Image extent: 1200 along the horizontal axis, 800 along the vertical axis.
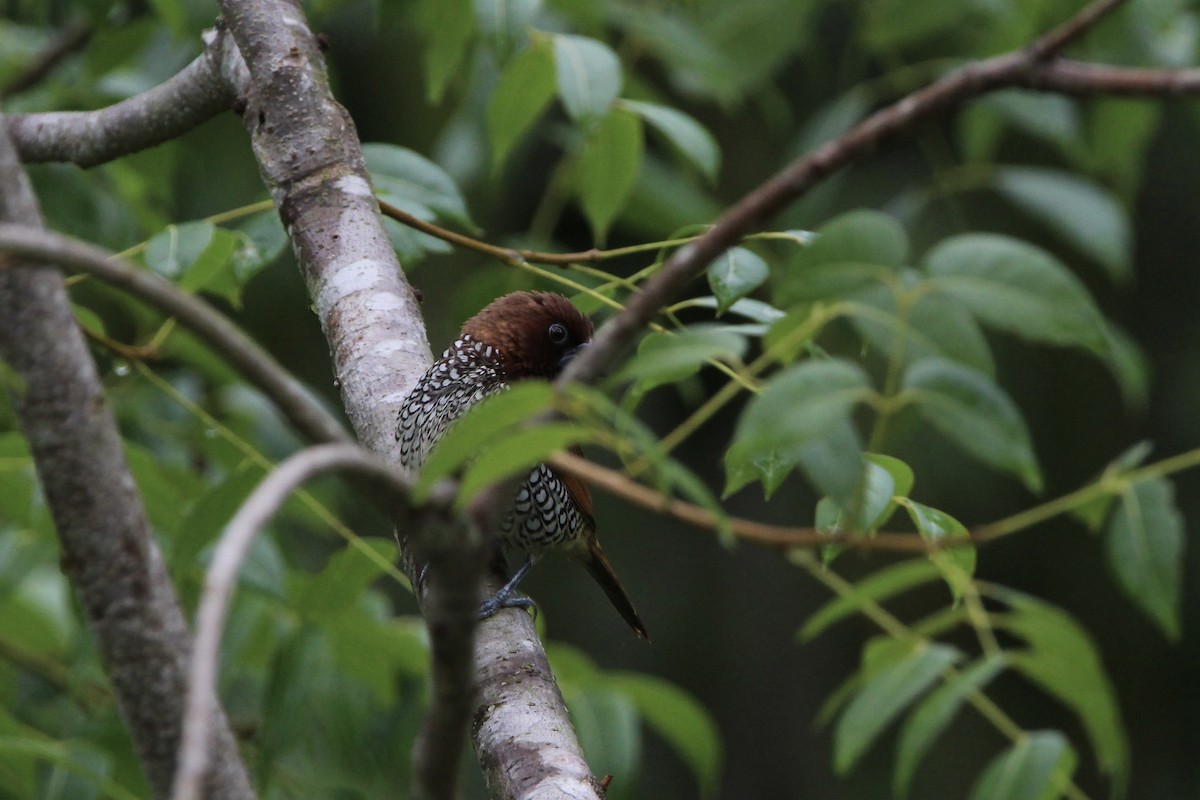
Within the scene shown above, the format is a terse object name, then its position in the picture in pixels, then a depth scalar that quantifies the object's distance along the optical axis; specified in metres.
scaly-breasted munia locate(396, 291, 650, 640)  4.47
